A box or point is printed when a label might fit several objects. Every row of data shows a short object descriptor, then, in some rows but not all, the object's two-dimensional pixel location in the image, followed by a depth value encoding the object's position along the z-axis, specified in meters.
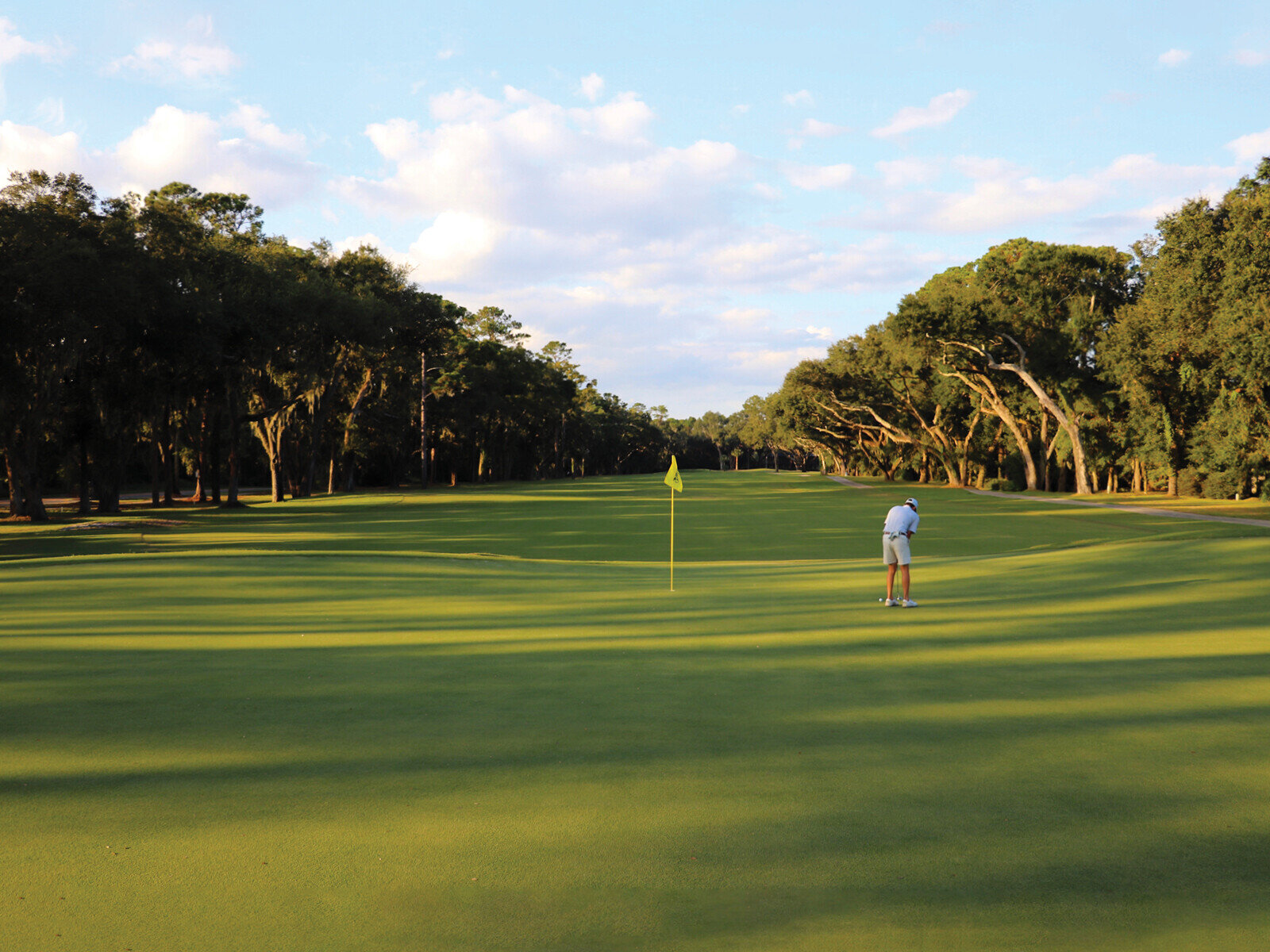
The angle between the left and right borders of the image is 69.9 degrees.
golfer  12.84
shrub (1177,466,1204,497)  56.19
